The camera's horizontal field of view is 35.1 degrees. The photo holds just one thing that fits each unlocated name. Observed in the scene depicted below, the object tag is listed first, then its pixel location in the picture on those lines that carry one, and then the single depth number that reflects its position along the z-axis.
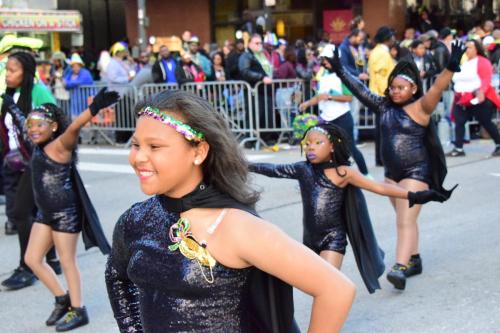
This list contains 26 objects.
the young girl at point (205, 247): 2.14
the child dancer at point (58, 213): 5.25
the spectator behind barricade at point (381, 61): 12.15
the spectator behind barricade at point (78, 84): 15.02
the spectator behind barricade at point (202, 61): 14.83
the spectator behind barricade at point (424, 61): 12.95
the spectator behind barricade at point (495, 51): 13.19
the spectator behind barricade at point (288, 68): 13.40
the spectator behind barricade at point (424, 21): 19.23
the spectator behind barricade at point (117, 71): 14.85
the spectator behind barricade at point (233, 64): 13.44
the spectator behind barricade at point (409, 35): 16.01
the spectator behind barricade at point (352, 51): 11.52
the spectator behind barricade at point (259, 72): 12.94
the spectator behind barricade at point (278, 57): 14.41
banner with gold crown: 21.00
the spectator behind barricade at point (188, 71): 13.78
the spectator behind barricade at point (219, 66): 14.63
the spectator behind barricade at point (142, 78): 14.28
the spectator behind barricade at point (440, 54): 13.16
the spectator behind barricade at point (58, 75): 15.18
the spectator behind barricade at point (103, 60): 17.92
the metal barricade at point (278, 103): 13.07
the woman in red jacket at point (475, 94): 11.34
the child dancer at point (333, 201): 4.91
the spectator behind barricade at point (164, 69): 13.98
